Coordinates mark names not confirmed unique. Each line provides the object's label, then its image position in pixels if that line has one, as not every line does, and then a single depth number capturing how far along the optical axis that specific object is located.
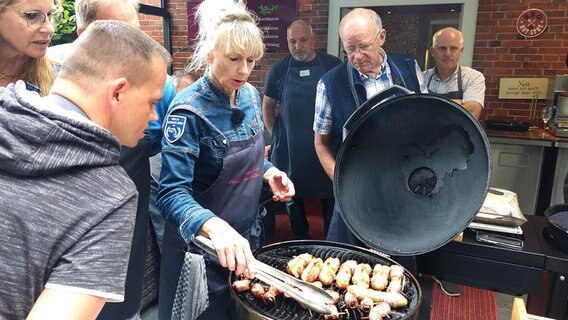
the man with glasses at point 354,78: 1.83
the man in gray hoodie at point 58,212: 0.60
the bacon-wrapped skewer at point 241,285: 1.13
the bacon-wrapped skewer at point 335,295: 1.12
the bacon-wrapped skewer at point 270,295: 1.11
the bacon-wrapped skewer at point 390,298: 1.11
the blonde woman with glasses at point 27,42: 1.17
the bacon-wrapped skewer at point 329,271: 1.22
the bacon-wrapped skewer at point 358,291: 1.15
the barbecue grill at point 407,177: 1.13
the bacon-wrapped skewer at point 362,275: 1.21
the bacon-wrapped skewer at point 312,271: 1.20
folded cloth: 1.27
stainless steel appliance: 3.74
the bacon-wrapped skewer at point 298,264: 1.21
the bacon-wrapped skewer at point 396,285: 1.16
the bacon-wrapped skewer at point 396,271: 1.21
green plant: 3.44
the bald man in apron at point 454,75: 3.43
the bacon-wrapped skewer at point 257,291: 1.12
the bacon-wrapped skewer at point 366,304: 1.10
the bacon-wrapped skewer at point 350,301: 1.12
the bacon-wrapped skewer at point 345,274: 1.20
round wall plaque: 4.16
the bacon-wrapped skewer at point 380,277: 1.19
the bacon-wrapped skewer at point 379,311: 1.04
